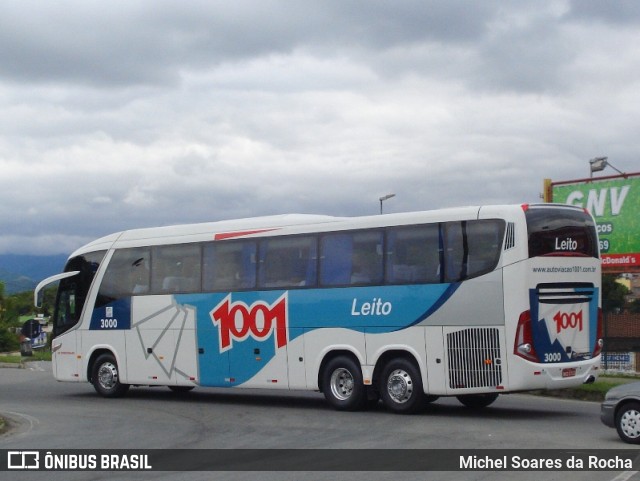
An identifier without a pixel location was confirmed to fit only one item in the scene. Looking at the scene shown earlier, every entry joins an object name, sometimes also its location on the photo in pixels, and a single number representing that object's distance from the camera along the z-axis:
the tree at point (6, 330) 68.11
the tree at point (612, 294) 76.00
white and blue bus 17.44
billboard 37.88
